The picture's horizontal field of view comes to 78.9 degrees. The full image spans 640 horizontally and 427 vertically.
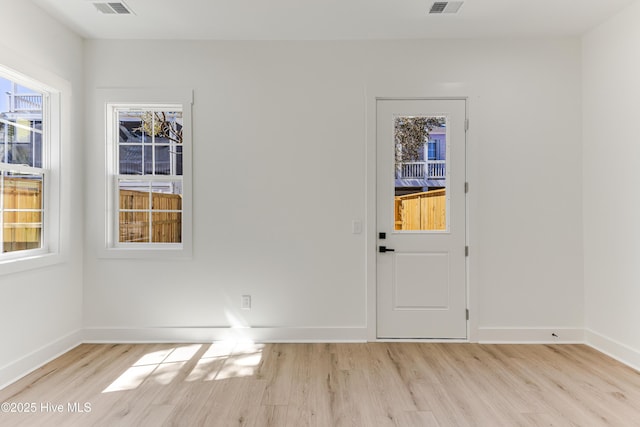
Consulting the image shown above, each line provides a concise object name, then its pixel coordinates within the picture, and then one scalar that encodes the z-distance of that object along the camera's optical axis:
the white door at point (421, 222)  3.61
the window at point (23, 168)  2.83
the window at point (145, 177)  3.65
